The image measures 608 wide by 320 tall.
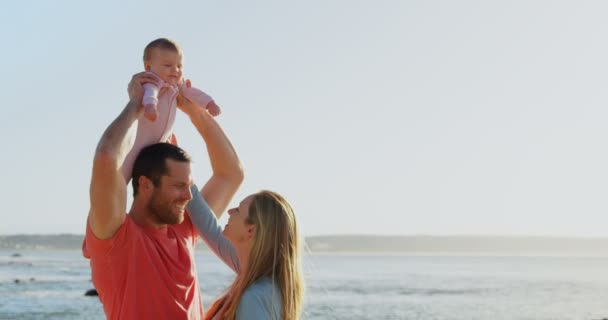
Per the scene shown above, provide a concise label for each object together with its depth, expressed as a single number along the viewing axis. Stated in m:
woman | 3.55
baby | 4.29
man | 3.99
